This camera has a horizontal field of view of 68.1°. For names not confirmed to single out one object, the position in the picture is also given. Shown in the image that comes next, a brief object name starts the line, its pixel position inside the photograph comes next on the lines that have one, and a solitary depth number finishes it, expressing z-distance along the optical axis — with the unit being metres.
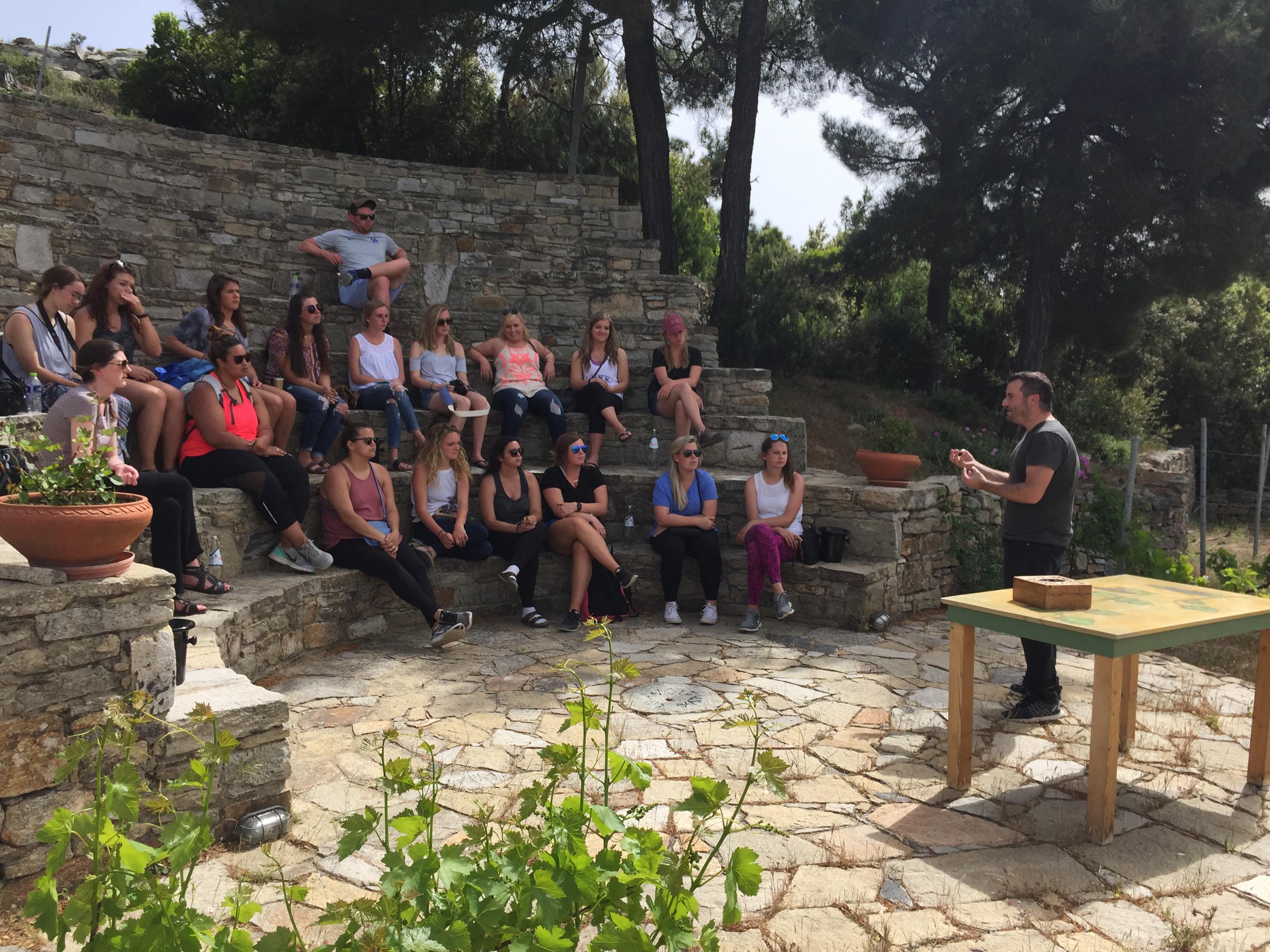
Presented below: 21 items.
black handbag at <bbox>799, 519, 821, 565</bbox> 6.25
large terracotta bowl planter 2.68
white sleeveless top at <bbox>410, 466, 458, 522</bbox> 5.93
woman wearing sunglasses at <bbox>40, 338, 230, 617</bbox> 3.72
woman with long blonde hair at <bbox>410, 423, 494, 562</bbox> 5.85
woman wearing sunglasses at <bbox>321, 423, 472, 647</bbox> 5.36
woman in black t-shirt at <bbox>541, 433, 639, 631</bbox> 5.98
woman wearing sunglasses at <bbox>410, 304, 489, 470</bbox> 6.83
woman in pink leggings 6.04
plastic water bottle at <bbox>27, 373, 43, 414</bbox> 4.76
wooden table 3.13
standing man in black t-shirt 4.18
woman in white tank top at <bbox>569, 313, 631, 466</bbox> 7.22
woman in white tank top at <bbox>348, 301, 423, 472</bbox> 6.48
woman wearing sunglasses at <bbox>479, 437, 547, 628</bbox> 5.95
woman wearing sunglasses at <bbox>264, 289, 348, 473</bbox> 6.09
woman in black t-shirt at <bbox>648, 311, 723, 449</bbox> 7.26
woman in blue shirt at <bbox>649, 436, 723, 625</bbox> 6.14
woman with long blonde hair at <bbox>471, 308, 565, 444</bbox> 6.91
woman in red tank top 5.09
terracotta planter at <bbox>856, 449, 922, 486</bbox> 6.60
